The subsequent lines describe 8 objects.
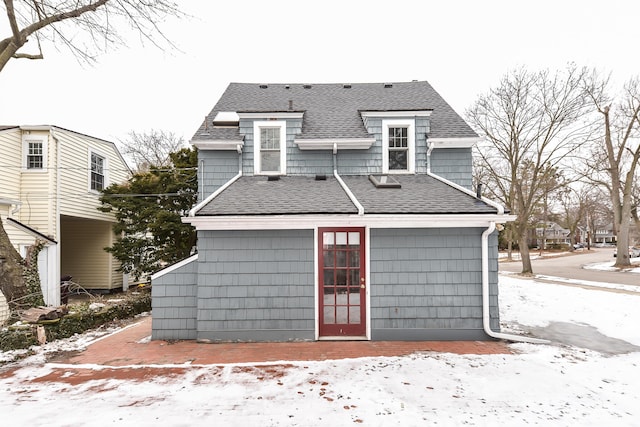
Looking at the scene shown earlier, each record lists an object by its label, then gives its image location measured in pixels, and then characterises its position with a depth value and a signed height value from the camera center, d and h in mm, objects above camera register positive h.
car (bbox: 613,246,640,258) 32412 -3603
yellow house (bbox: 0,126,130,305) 10391 +1086
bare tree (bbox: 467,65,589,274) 16469 +5474
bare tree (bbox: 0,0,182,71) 6840 +4486
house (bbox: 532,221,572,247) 68262 -3391
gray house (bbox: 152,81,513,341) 6246 -1084
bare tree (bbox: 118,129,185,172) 29219 +7251
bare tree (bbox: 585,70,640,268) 18422 +5070
